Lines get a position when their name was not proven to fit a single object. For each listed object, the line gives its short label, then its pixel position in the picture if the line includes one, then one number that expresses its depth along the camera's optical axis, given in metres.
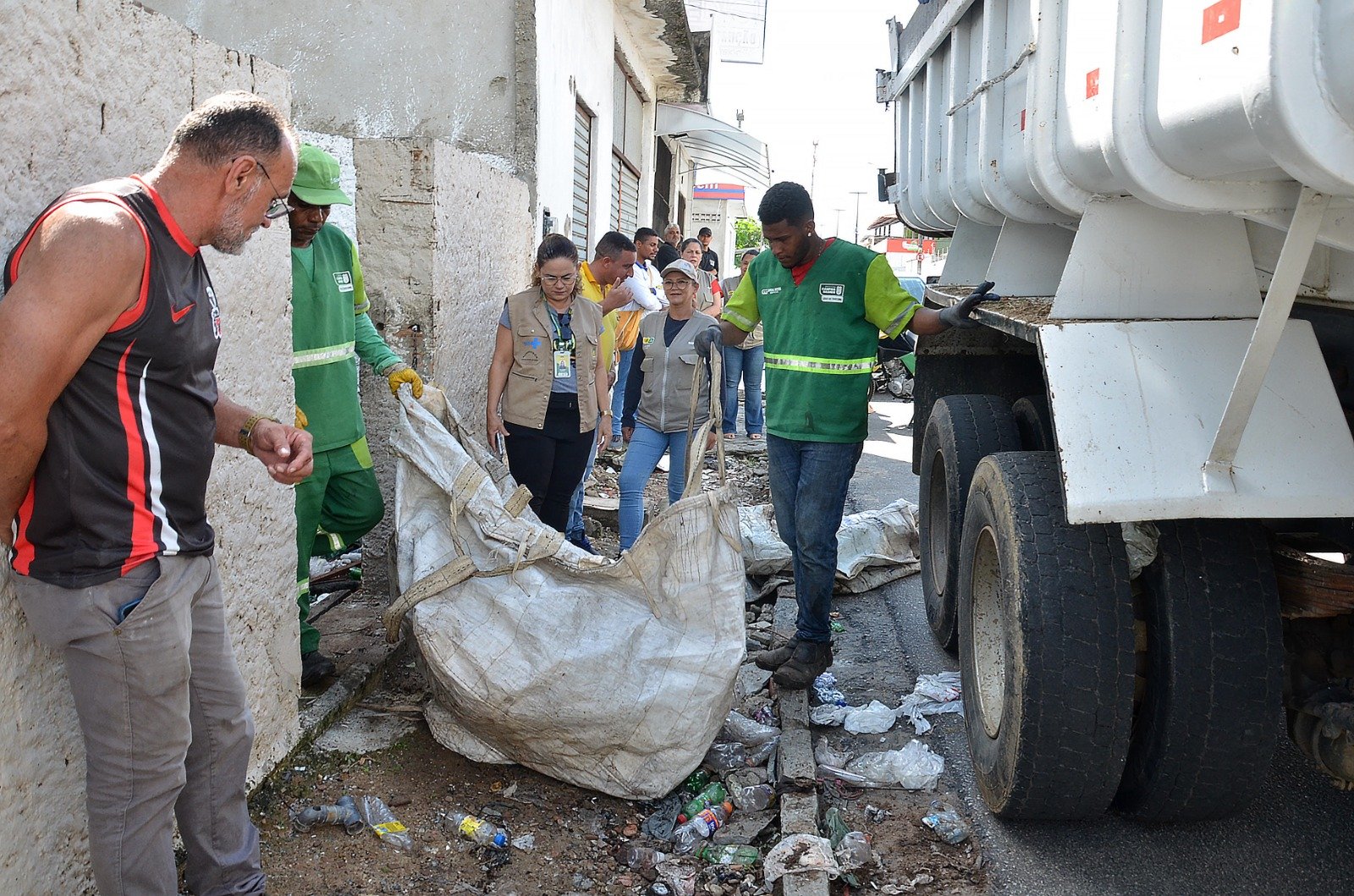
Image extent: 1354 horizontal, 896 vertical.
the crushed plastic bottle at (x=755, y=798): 3.21
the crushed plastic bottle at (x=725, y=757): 3.45
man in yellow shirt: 5.60
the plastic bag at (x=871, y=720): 3.81
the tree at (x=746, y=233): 55.97
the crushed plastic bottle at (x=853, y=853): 2.83
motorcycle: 14.07
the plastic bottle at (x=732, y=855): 2.93
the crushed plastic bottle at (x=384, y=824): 2.92
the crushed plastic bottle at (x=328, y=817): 2.96
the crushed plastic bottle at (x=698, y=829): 3.03
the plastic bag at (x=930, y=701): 3.88
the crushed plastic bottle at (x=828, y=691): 4.04
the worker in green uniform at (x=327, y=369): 3.58
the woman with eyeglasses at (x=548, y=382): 4.73
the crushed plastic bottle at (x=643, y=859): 2.93
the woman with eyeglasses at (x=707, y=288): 9.14
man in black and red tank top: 1.77
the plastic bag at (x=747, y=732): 3.62
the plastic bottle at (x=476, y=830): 2.96
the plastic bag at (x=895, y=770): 3.38
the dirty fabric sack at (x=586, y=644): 3.07
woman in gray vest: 5.46
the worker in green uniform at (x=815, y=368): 3.92
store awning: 15.48
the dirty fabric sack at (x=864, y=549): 5.62
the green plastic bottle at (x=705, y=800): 3.18
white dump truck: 1.95
